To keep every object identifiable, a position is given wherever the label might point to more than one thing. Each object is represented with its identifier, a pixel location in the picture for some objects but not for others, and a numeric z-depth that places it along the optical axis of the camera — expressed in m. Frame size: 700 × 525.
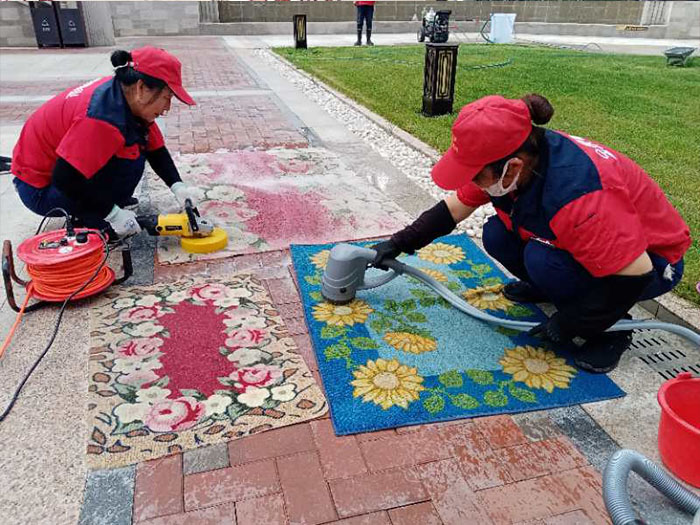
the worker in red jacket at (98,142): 2.74
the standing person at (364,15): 14.34
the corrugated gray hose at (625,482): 1.58
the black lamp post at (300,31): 13.18
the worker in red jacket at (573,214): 1.94
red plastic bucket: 1.77
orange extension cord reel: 2.59
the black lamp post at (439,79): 6.12
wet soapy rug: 3.53
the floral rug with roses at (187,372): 2.00
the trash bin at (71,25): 14.19
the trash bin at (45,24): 13.98
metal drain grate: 2.40
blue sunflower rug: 2.16
